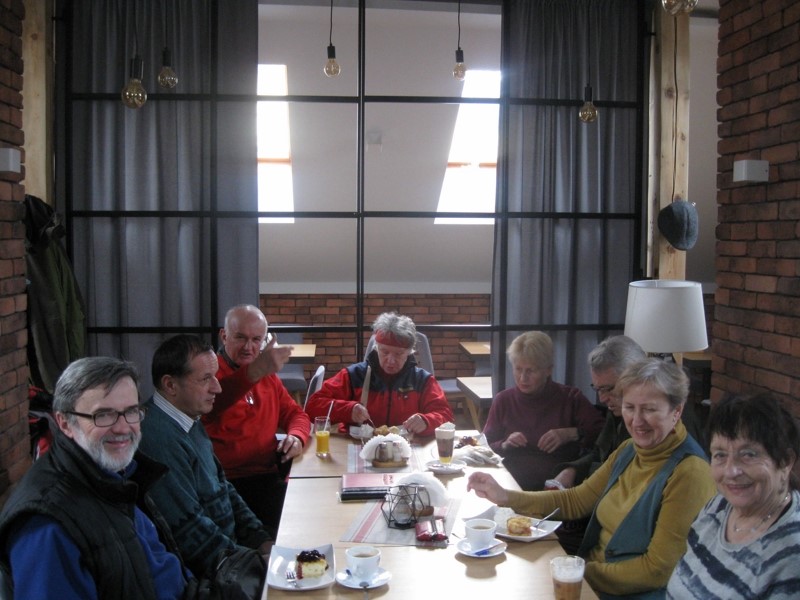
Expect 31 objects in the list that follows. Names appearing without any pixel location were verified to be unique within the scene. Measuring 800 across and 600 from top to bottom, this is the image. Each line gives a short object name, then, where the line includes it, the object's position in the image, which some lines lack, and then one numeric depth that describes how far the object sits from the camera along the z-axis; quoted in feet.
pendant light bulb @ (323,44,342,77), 12.19
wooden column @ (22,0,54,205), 12.60
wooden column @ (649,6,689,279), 14.02
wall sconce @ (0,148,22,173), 10.07
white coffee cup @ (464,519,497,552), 6.68
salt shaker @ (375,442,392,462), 9.42
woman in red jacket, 11.37
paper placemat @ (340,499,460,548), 6.98
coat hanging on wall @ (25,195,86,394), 11.96
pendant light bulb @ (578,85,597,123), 12.41
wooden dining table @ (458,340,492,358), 19.89
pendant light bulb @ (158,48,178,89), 11.63
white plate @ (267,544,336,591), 6.05
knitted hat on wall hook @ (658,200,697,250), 13.48
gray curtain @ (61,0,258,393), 13.30
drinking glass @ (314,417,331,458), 9.96
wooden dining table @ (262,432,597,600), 6.02
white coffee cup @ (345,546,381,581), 6.09
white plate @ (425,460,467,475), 9.06
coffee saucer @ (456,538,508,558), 6.59
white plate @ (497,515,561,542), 6.97
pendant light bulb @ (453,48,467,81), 12.94
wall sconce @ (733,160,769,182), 10.37
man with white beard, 5.26
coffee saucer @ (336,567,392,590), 6.03
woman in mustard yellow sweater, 6.68
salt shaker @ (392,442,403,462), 9.46
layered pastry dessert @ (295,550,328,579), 6.14
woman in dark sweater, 10.87
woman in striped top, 5.19
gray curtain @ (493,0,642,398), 14.05
